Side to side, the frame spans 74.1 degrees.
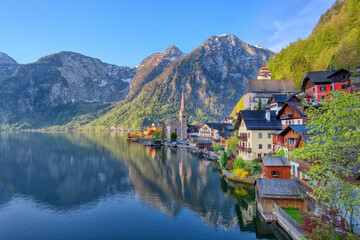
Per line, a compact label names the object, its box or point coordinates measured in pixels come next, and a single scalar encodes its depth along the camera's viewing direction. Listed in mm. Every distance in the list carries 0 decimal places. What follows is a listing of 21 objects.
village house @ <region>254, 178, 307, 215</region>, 31500
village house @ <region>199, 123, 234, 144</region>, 109288
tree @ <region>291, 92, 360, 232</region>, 17250
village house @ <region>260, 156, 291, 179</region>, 39031
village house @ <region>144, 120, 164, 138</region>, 190950
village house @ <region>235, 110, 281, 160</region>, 57688
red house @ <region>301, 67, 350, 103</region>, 61281
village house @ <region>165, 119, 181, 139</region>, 171500
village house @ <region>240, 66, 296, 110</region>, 96812
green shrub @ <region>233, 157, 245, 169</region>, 55844
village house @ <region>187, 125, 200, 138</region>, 165750
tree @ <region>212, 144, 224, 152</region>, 94588
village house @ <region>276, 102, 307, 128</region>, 47884
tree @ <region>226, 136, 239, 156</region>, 69000
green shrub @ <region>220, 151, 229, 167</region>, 63144
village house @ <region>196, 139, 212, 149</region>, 111475
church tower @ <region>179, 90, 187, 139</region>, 167125
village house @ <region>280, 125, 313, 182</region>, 33462
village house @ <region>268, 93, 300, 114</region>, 64500
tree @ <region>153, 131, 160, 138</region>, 167125
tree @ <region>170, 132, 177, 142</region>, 156375
